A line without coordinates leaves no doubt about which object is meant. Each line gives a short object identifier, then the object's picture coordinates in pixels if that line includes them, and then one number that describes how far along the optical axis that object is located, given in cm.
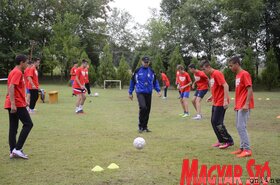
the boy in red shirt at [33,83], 1383
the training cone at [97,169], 616
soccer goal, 3853
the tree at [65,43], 4291
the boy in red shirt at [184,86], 1400
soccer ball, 765
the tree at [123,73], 3931
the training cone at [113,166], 630
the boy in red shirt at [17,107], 688
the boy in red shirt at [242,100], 709
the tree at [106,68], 3953
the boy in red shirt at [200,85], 1268
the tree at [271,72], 3528
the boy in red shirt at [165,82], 2544
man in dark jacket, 1050
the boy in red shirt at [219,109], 816
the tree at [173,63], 3822
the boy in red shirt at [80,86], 1451
